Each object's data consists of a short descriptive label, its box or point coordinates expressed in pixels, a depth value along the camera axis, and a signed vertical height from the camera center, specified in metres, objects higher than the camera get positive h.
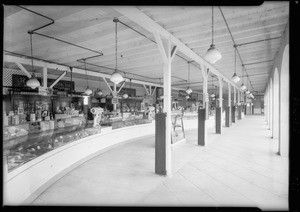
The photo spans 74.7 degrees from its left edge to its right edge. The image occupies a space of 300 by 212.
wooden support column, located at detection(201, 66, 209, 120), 8.06 +0.87
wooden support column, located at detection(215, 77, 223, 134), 10.48 -0.67
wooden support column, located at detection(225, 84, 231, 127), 13.50 -0.73
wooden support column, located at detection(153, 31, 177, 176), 4.48 +0.21
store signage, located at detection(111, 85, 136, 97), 16.66 +1.25
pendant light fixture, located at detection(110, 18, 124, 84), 5.80 +0.85
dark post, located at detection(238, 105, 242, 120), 20.73 -0.79
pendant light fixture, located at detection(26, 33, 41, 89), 6.12 +0.72
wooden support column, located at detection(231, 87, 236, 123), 16.86 -0.73
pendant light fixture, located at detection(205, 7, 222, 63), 3.76 +0.98
